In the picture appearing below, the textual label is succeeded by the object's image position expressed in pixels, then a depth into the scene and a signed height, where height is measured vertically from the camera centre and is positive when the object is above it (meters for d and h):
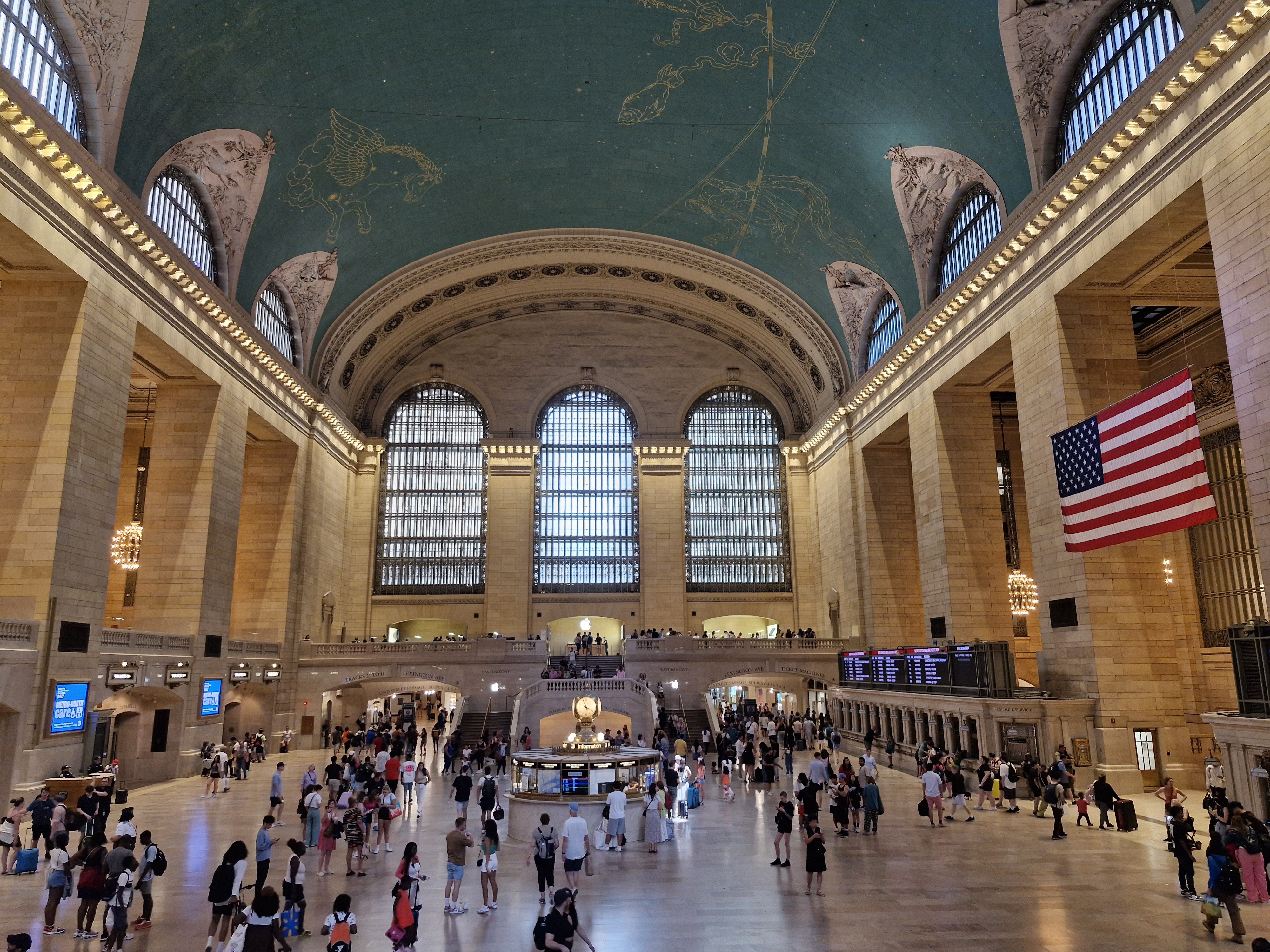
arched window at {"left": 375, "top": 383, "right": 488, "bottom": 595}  37.03 +7.67
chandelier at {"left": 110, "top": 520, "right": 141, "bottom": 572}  22.77 +3.50
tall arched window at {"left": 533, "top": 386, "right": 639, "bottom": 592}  37.41 +7.68
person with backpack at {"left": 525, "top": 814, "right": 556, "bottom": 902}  9.39 -1.85
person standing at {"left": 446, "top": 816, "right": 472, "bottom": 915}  9.08 -1.90
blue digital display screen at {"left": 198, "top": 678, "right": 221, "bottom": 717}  22.33 -0.48
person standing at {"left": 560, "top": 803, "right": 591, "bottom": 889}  9.53 -1.82
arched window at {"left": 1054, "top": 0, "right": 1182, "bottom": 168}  14.91 +10.86
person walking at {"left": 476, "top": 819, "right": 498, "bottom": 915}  9.23 -1.97
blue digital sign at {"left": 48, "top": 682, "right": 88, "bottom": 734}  15.85 -0.47
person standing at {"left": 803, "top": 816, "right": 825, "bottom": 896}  9.52 -1.94
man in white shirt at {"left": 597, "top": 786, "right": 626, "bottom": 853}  12.00 -1.85
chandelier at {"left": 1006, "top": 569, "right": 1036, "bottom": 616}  23.81 +2.17
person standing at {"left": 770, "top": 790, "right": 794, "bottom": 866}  10.91 -1.79
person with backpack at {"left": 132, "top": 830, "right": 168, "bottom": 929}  8.54 -1.85
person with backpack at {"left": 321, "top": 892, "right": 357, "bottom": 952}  6.45 -1.84
